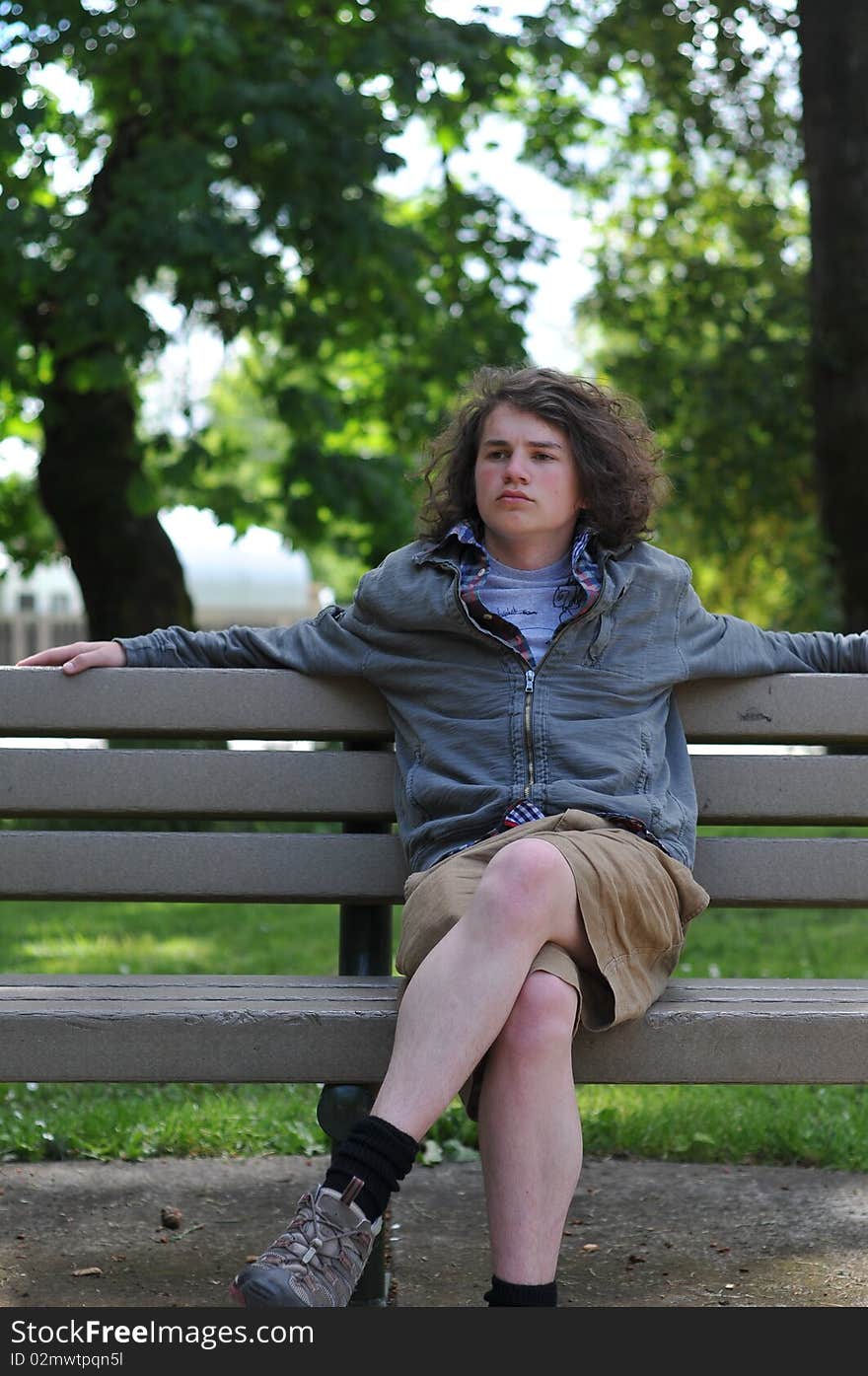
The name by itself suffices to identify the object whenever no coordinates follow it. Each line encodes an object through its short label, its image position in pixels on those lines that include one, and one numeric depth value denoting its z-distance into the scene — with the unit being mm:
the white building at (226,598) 38406
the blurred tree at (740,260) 10359
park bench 3158
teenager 2410
